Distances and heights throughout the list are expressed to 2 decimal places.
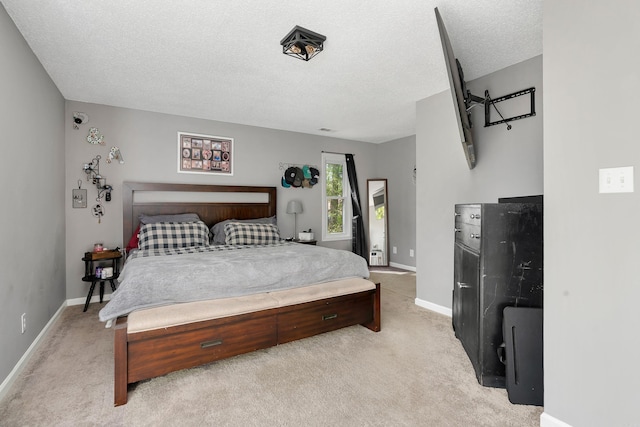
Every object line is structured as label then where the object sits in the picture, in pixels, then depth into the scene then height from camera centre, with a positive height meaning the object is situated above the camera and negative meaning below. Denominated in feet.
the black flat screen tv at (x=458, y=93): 6.69 +3.01
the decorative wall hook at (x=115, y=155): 12.76 +2.47
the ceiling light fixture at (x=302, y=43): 7.35 +4.28
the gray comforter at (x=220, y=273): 7.04 -1.60
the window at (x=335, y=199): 18.75 +0.97
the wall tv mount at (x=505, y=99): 8.76 +3.41
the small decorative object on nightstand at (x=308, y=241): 16.22 -1.47
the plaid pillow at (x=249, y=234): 13.05 -0.87
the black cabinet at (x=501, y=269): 6.67 -1.19
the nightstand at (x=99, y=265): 11.64 -2.12
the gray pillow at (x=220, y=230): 13.60 -0.75
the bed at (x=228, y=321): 6.35 -2.63
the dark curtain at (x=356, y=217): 19.56 -0.22
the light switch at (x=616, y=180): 4.35 +0.51
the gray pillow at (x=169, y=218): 12.84 -0.18
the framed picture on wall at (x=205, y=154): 14.24 +2.89
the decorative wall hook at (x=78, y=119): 12.19 +3.80
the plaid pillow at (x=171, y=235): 11.73 -0.86
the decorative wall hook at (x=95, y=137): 12.44 +3.12
